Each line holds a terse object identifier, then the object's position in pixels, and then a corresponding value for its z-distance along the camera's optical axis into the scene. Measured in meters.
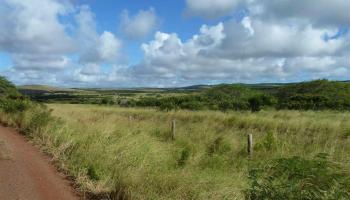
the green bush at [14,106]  21.53
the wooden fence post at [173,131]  18.59
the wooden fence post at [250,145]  14.39
